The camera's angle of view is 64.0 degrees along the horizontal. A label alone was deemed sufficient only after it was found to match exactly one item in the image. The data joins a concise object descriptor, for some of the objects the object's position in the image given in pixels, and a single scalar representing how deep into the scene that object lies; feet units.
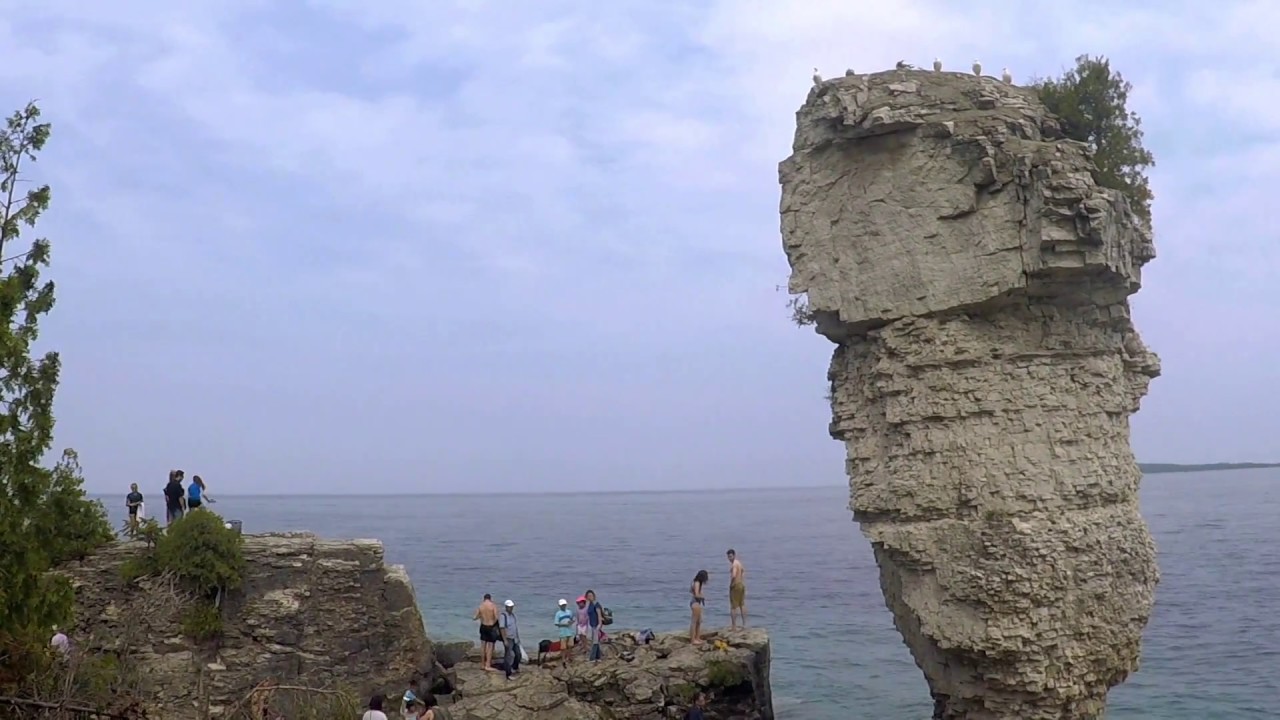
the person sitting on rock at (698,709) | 50.67
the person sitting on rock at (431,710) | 43.56
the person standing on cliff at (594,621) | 60.80
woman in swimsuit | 60.39
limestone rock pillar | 43.93
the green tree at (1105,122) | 51.70
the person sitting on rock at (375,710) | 38.86
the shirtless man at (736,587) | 63.41
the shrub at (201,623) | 50.70
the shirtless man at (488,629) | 59.77
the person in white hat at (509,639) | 59.16
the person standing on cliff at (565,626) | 62.80
